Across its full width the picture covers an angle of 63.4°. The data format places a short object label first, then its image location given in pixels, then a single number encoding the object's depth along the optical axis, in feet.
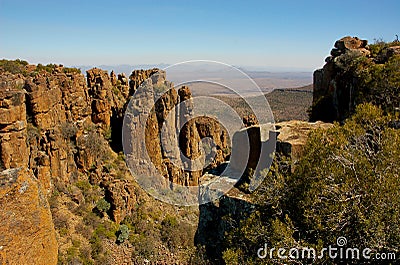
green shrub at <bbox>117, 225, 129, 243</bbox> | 60.90
